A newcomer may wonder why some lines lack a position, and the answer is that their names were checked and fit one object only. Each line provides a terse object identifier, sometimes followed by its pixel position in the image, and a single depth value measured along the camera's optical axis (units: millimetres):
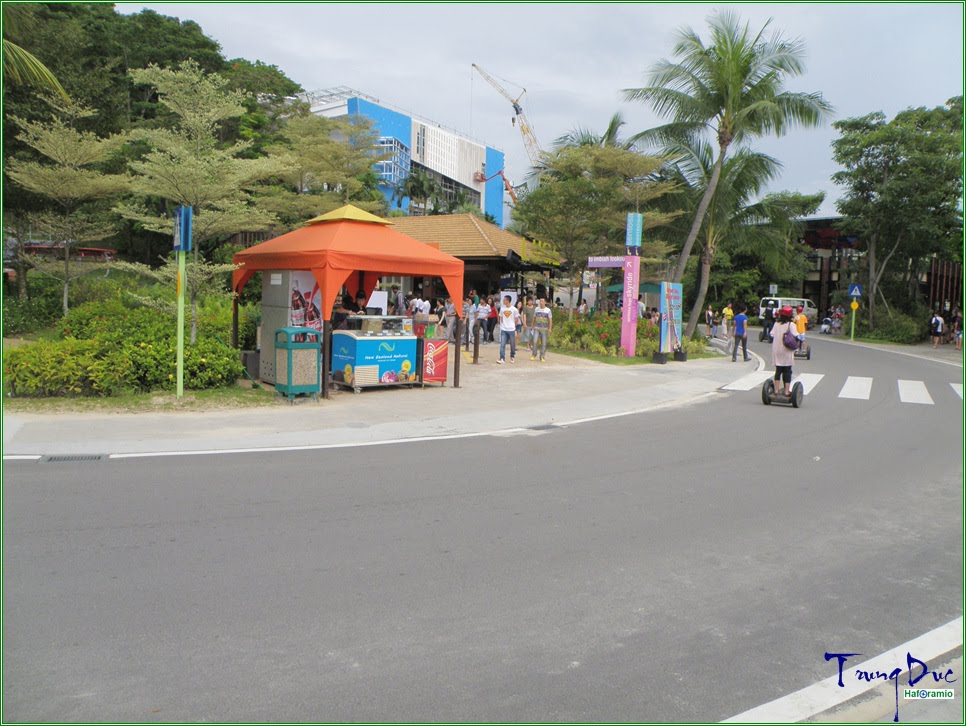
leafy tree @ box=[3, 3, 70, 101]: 13797
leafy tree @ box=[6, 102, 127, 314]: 19859
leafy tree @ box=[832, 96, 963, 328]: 37219
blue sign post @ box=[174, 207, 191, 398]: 11766
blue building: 72562
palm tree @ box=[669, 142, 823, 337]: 28781
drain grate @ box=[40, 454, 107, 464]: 8453
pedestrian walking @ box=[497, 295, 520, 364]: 20344
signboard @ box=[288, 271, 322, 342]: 14483
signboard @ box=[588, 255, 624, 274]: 27047
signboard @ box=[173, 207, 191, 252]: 11781
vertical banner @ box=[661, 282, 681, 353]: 23000
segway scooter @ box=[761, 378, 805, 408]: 14531
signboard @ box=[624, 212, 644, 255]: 22641
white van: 47781
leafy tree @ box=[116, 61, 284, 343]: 13406
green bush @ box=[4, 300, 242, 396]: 11734
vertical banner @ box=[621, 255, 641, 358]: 23047
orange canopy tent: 13391
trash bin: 12938
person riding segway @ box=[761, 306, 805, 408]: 13578
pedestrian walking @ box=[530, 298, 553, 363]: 21391
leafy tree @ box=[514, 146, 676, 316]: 29156
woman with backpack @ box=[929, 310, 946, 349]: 36219
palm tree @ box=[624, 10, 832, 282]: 24859
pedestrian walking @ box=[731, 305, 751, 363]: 23788
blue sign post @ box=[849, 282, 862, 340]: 37250
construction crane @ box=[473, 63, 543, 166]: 116000
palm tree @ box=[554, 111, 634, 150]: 33906
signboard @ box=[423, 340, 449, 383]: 15492
